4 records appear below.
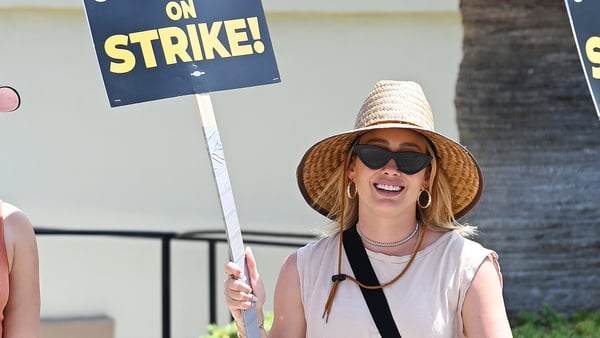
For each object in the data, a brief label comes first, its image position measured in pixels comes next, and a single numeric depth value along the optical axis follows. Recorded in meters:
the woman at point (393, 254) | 6.00
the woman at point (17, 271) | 5.77
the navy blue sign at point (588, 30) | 6.54
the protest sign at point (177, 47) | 6.21
